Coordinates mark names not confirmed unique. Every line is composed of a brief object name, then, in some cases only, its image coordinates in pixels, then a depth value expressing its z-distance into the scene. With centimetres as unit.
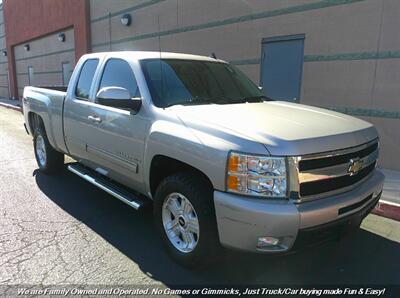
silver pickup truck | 271
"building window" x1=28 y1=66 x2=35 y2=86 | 2353
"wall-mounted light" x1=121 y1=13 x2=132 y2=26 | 1284
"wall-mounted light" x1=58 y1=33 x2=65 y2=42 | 1831
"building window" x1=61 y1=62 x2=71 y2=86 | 1855
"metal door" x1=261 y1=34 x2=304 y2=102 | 783
